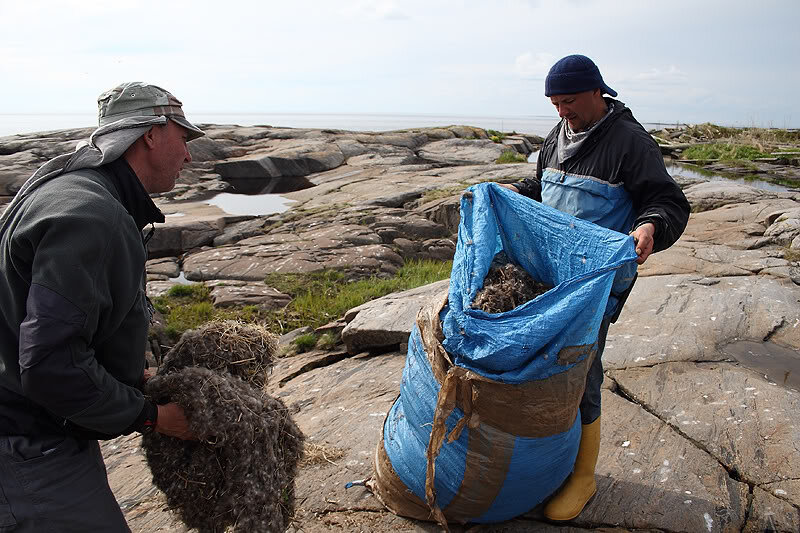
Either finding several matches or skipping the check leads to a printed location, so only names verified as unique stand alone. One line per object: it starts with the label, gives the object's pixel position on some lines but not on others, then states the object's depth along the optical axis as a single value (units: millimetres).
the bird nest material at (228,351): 2180
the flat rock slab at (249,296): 7395
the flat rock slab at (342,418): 3072
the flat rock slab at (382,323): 4871
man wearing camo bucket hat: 1625
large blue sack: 2242
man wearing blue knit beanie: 2551
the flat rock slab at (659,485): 2729
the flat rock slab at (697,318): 4387
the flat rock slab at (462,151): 18281
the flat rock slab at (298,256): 8484
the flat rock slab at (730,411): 3090
